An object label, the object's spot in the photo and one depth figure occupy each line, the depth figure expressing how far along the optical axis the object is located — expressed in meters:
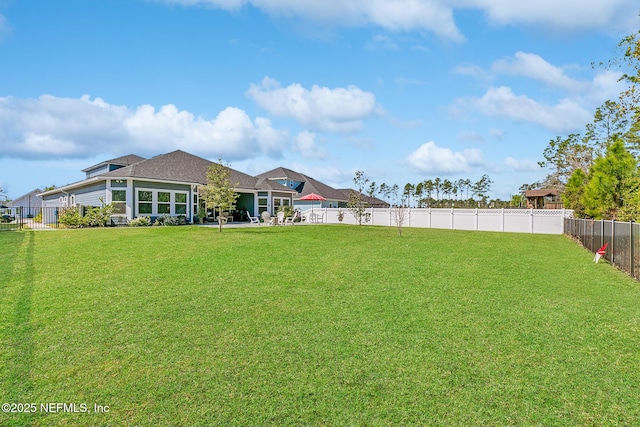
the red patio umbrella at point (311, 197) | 28.36
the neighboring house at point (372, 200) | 46.18
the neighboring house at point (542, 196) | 36.53
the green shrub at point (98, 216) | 18.88
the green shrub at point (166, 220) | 20.48
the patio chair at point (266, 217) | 26.11
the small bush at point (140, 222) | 19.22
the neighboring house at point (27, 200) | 52.41
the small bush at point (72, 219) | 18.59
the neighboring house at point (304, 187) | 37.16
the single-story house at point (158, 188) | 19.86
